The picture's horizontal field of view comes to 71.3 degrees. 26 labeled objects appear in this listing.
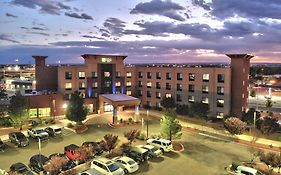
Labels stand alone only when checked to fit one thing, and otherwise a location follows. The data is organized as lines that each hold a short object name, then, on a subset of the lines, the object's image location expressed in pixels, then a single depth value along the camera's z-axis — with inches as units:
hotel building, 1695.2
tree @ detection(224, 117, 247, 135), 1268.1
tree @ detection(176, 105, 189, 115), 1844.4
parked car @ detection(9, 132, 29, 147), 1169.3
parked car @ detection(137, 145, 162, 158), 1046.0
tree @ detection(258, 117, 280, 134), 1335.5
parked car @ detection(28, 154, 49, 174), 900.6
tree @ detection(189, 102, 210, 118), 1688.5
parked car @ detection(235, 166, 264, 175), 854.8
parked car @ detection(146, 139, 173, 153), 1115.3
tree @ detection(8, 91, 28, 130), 1361.1
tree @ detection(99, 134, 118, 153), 1038.4
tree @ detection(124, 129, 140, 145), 1157.5
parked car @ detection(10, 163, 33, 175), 843.2
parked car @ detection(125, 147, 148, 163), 996.6
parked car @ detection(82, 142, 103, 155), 1078.3
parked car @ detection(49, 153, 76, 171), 888.9
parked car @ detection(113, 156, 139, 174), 896.9
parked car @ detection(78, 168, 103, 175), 815.1
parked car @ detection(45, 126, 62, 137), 1338.2
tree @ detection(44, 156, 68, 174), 817.1
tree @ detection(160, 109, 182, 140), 1198.8
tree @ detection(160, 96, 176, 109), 1978.0
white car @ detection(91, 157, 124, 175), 855.7
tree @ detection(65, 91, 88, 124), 1484.5
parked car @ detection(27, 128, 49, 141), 1272.4
